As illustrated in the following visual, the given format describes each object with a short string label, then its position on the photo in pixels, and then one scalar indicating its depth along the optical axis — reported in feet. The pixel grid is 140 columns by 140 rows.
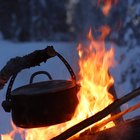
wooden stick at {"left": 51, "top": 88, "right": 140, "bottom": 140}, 9.49
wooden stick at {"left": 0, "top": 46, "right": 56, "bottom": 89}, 10.77
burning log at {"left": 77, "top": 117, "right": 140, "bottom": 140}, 10.42
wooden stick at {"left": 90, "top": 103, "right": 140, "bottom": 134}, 10.98
